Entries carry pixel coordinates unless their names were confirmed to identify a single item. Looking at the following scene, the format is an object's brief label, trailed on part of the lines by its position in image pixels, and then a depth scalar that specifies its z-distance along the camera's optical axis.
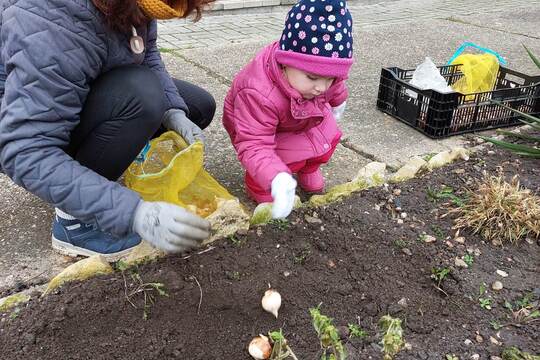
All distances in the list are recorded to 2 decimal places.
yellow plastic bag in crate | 3.43
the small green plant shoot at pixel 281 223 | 2.16
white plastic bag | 3.18
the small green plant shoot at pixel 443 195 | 2.39
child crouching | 2.06
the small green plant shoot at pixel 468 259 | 2.05
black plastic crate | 3.11
